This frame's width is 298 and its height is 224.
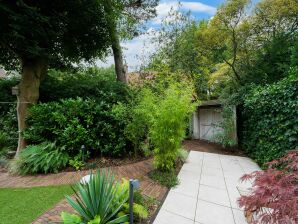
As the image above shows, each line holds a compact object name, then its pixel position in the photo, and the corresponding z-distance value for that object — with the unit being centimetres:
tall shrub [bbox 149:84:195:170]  484
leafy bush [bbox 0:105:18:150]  716
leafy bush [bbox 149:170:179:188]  462
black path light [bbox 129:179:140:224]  274
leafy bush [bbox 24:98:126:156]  582
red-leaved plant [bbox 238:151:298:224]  196
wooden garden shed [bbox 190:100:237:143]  989
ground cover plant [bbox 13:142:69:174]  531
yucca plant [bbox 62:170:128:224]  280
